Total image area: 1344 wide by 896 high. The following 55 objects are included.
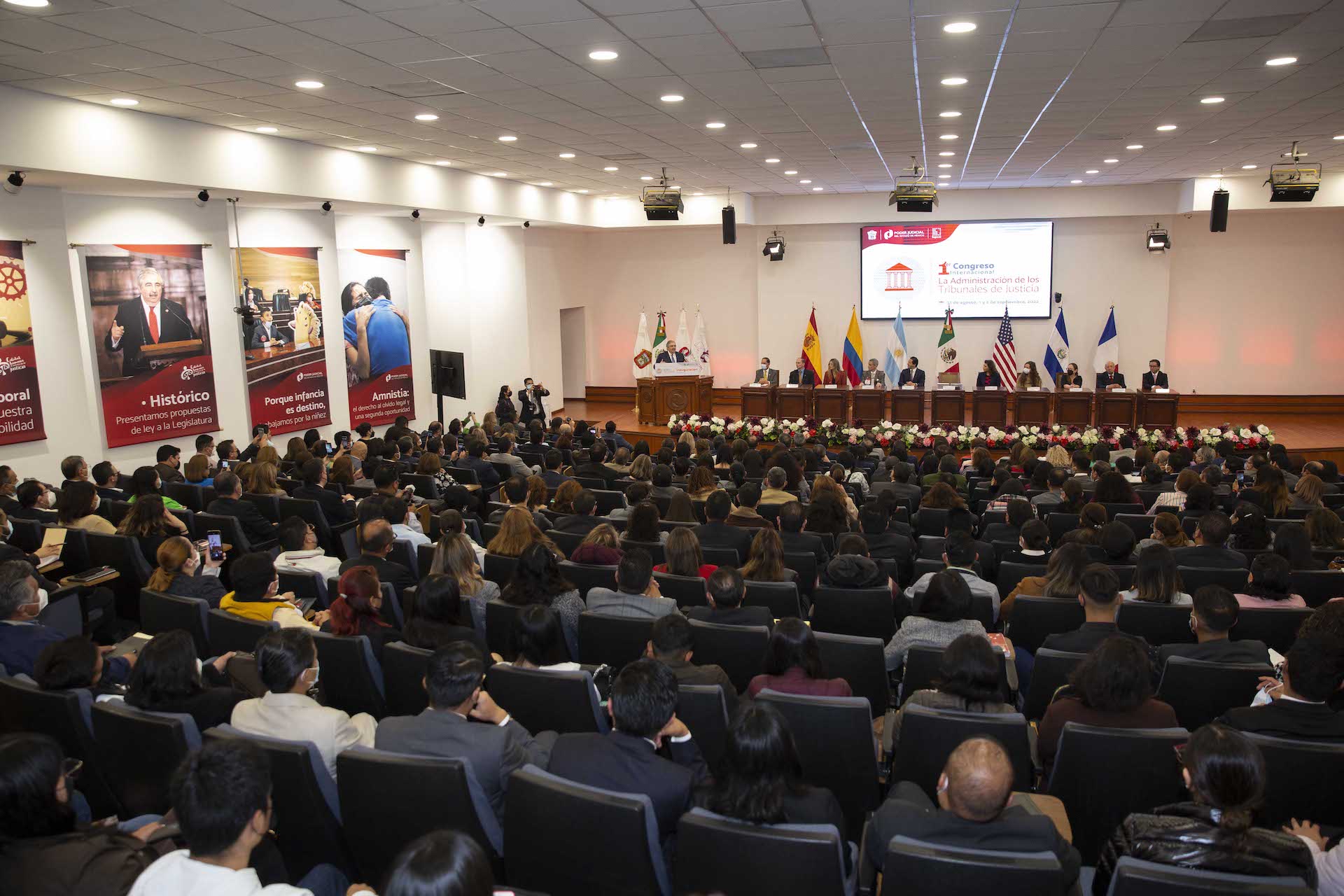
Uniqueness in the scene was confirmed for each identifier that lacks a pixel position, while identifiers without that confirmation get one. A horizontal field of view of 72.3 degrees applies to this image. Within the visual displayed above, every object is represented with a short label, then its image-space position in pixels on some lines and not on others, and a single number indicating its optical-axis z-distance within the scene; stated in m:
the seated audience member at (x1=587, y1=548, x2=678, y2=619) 4.56
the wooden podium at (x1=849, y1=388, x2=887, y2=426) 16.11
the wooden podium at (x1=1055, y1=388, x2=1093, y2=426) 15.14
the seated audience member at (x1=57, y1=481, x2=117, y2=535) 6.40
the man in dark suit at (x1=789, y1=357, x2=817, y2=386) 17.28
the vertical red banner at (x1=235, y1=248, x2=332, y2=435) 11.44
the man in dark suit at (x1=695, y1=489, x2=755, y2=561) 6.24
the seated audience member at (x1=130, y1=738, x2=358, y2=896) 2.15
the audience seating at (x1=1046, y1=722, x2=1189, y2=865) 3.03
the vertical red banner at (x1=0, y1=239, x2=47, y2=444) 8.27
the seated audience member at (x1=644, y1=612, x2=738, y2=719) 3.60
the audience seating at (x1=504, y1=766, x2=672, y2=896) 2.50
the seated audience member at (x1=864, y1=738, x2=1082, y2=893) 2.41
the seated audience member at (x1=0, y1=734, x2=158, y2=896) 2.30
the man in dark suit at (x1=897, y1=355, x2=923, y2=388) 16.44
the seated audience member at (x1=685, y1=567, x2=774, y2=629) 4.40
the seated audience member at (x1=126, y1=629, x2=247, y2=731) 3.31
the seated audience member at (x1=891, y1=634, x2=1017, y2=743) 3.35
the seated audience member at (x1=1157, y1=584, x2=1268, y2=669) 3.89
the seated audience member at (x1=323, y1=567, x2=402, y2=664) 4.25
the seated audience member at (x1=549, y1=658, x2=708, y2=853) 2.79
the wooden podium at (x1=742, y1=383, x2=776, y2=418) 16.78
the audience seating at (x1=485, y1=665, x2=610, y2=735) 3.50
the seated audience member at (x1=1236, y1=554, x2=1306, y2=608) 4.67
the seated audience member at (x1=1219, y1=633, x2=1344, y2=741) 3.14
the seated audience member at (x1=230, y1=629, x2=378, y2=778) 3.20
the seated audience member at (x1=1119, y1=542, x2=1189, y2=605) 4.60
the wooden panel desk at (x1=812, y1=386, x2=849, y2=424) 16.36
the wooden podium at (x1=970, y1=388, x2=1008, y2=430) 15.75
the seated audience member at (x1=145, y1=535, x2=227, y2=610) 4.94
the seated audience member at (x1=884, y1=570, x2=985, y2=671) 4.23
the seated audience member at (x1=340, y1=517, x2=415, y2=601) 5.22
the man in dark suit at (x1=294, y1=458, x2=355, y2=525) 7.61
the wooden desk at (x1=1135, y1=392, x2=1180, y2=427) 14.53
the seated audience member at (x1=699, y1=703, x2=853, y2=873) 2.47
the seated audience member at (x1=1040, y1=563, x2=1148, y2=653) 4.08
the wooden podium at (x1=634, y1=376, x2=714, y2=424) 16.59
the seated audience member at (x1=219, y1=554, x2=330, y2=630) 4.60
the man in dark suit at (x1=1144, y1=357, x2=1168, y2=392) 15.37
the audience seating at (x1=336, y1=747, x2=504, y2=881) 2.73
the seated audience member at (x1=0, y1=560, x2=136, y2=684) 4.09
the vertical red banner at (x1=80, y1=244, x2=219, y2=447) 9.70
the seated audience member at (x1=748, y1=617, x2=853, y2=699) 3.56
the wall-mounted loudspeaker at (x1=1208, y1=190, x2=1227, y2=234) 13.95
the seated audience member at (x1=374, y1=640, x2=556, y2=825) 2.99
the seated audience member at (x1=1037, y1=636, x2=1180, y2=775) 3.28
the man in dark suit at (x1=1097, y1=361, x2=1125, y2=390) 15.86
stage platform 13.63
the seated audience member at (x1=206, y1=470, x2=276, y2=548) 6.77
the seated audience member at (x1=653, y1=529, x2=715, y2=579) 5.29
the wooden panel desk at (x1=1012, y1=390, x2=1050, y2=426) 15.47
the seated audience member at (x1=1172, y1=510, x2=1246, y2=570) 5.48
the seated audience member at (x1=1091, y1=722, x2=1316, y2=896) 2.34
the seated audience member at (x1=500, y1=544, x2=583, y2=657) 4.69
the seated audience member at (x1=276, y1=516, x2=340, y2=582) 5.62
